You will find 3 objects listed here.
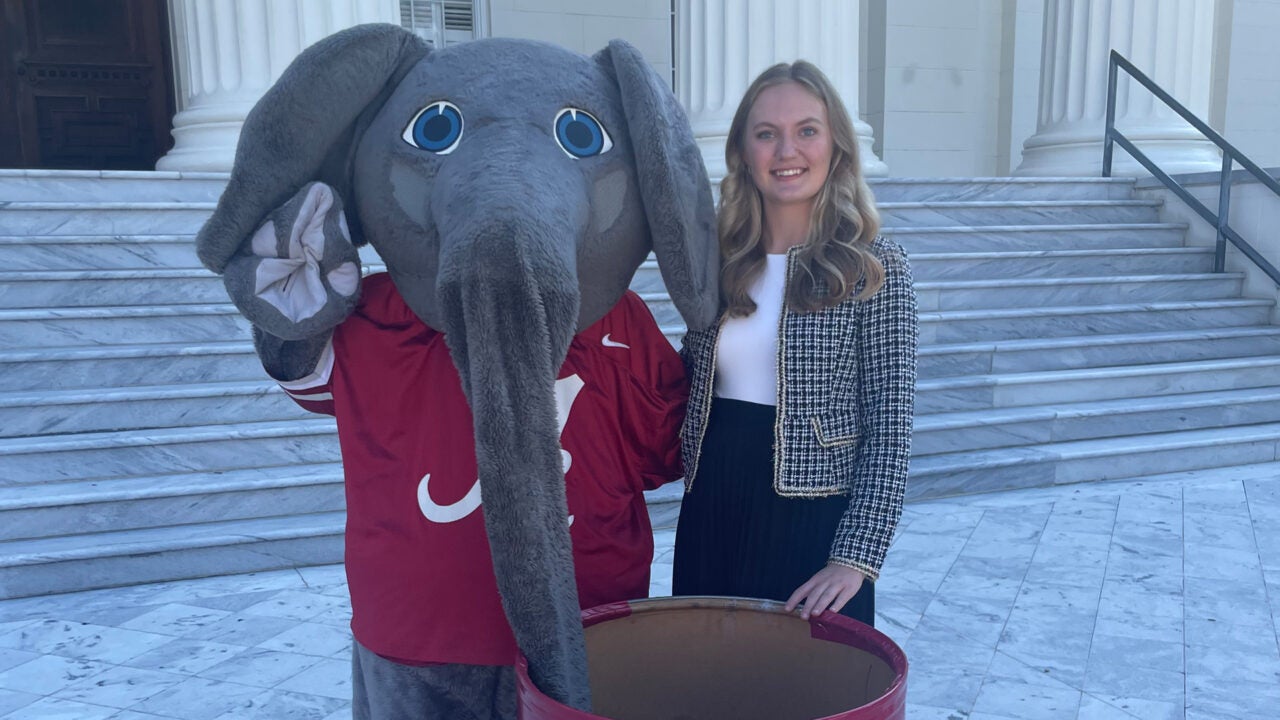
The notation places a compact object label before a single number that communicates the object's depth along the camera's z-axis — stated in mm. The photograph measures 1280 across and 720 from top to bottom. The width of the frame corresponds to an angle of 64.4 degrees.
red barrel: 1438
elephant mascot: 1348
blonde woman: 1828
